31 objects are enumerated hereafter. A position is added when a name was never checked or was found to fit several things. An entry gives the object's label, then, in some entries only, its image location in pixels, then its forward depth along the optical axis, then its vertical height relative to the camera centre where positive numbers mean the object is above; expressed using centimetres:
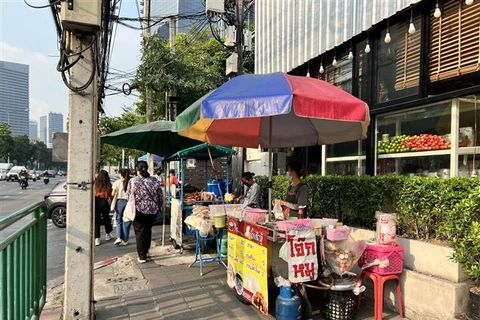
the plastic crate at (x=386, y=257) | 393 -108
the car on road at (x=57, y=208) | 1074 -150
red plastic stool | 385 -139
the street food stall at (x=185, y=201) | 688 -86
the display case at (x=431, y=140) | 509 +35
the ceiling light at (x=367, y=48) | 683 +221
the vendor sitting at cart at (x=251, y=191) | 746 -69
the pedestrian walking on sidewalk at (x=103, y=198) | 831 -92
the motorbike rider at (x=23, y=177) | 2891 -151
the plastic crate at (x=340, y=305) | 385 -161
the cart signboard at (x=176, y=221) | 688 -124
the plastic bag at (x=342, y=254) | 381 -103
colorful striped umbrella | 328 +57
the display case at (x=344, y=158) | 722 +6
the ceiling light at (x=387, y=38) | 631 +223
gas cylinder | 369 -154
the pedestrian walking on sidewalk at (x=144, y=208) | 626 -86
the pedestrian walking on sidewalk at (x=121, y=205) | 825 -108
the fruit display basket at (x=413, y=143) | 546 +30
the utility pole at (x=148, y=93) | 1685 +332
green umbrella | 692 +47
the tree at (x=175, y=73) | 1527 +395
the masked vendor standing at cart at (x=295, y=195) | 511 -52
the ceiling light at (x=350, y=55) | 738 +224
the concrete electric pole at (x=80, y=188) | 366 -30
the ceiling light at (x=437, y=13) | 535 +228
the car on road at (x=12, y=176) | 4394 -214
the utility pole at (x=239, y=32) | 997 +374
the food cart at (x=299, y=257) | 365 -107
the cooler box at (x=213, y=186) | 1018 -77
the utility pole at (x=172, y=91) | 1622 +316
